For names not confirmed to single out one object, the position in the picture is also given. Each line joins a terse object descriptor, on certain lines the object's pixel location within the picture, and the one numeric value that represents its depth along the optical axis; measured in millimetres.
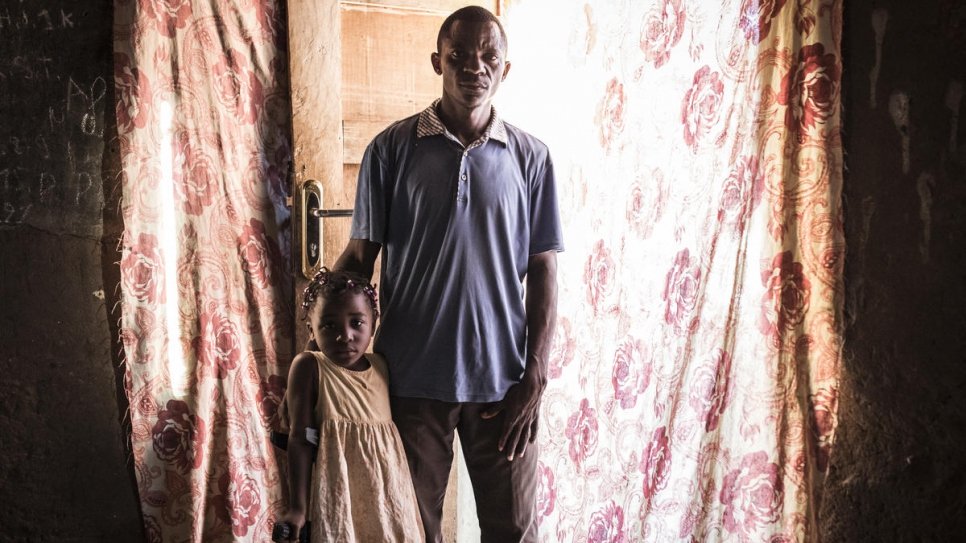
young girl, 1478
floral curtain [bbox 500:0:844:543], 1858
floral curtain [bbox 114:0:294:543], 2055
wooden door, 2191
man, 1632
